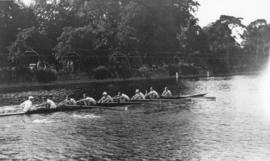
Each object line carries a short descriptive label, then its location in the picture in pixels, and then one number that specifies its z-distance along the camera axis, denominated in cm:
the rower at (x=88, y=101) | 5581
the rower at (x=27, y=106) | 5008
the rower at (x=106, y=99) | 5794
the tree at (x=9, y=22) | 11519
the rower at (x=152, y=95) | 6512
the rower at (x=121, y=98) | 5941
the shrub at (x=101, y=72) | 12144
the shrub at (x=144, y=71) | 13424
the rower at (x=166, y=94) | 6669
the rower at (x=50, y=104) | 5216
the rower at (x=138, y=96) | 6266
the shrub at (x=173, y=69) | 14775
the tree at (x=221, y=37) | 18065
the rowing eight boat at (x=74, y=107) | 5061
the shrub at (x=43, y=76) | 11094
